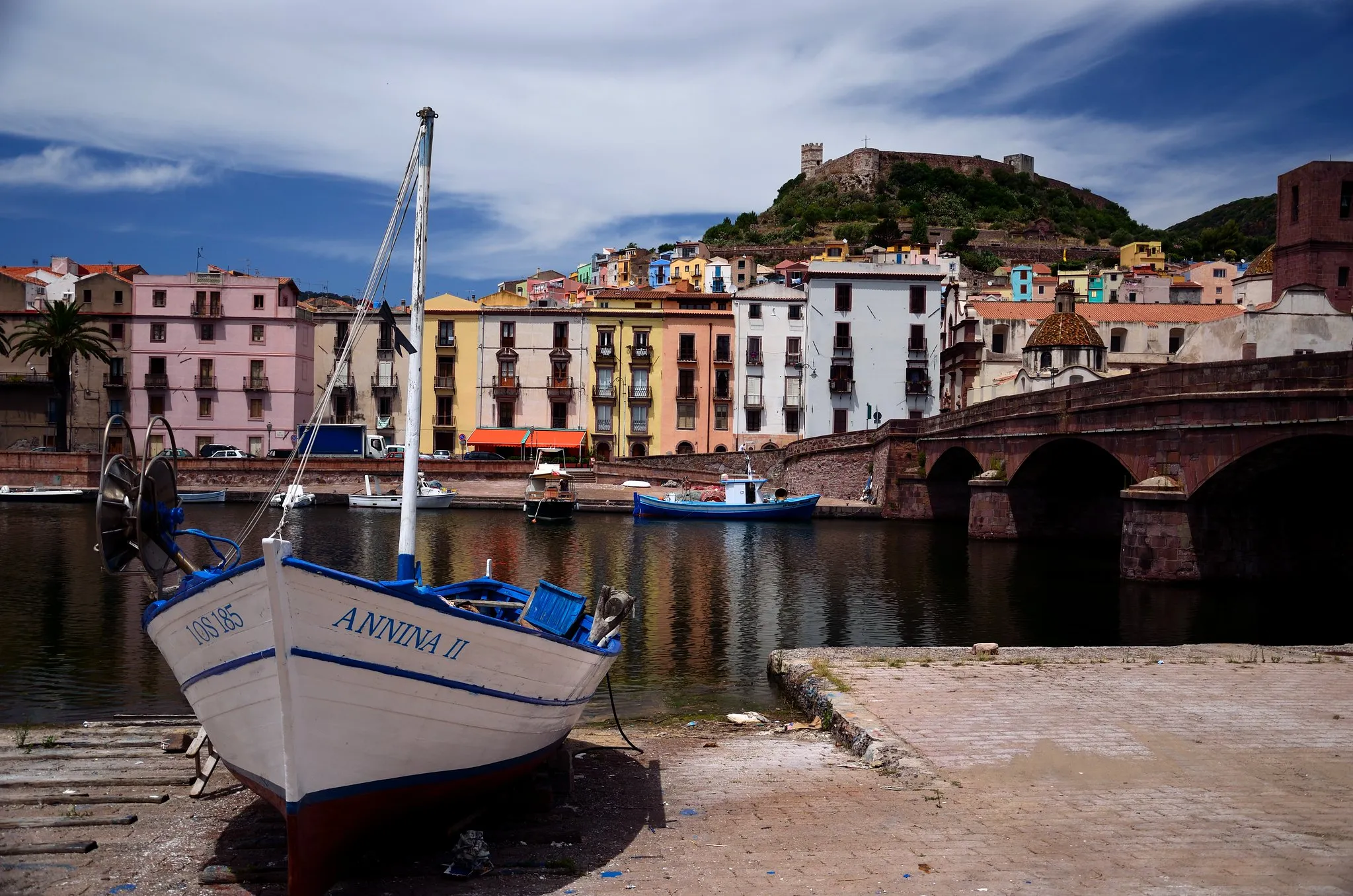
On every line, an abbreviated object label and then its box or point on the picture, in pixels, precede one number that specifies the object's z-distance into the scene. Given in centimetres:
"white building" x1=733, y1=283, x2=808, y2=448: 6681
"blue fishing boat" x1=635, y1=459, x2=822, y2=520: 4953
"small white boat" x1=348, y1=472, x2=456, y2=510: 5284
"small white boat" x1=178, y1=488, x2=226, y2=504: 5406
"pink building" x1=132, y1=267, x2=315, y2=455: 6475
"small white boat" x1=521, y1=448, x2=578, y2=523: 4666
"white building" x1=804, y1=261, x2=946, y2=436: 6519
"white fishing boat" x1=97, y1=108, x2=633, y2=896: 735
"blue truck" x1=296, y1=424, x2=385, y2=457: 6303
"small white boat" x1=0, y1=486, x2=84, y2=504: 5344
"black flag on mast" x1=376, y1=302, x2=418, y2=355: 1005
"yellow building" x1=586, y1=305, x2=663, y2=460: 6712
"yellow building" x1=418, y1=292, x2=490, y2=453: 6669
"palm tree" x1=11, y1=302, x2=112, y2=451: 5862
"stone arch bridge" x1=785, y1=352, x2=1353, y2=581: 2362
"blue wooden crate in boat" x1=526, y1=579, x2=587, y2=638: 1104
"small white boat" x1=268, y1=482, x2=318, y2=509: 5110
